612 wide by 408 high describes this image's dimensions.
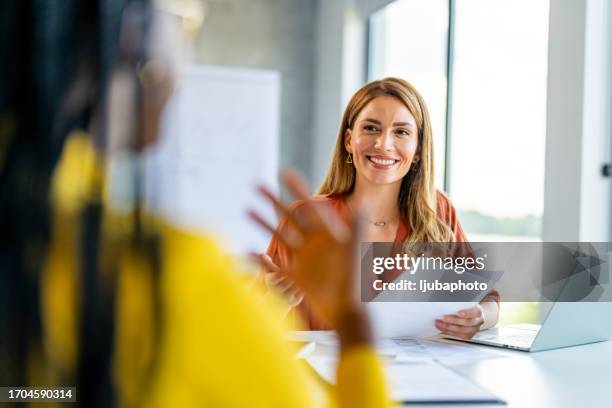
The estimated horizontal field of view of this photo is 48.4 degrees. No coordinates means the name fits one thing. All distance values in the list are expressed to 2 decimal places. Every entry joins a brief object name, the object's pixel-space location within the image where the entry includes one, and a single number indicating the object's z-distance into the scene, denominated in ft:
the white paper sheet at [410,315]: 5.25
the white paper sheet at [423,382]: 3.67
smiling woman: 7.52
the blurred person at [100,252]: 1.54
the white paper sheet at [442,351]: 4.82
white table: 3.93
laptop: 5.25
